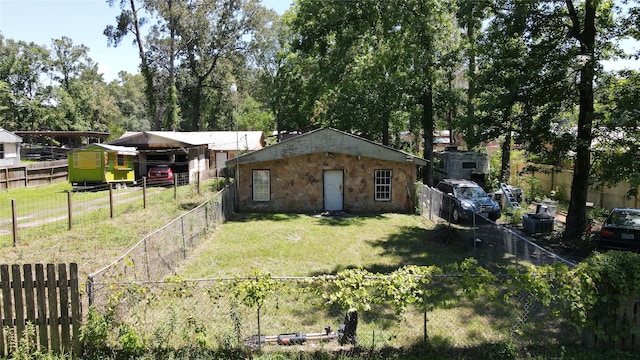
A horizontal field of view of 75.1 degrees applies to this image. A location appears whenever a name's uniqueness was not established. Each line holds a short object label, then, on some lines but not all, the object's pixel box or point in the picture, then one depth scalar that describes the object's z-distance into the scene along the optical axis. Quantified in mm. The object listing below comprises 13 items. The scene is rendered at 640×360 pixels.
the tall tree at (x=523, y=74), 13836
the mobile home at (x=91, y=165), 24453
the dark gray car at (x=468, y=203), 17859
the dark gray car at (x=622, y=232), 12094
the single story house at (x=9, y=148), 29969
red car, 26953
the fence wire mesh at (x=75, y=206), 13570
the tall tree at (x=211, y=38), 40534
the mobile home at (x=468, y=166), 26328
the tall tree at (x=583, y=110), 13297
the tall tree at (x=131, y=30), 36000
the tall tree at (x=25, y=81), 51500
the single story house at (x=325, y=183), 20812
